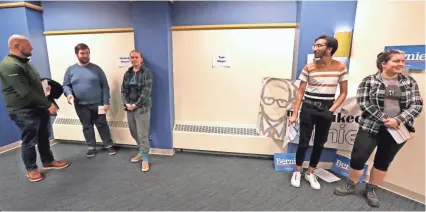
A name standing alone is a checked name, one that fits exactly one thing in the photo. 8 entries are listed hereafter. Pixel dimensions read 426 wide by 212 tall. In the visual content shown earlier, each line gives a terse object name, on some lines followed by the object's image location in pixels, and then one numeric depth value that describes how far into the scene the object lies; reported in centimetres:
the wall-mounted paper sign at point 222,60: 255
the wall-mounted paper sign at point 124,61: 274
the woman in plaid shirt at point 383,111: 158
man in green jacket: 187
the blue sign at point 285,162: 235
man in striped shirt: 180
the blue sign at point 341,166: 221
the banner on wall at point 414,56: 173
